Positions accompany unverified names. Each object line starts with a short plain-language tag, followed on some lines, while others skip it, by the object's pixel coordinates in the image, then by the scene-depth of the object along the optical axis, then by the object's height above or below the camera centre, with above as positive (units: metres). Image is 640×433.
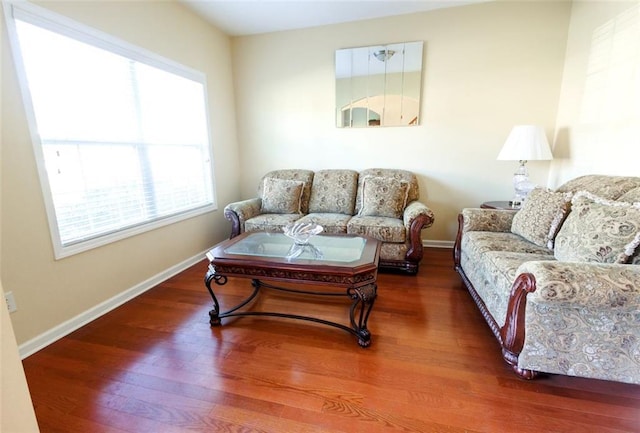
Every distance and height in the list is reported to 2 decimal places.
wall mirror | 3.22 +0.76
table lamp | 2.65 +0.04
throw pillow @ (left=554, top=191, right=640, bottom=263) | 1.47 -0.45
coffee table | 1.72 -0.66
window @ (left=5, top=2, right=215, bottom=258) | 1.81 +0.23
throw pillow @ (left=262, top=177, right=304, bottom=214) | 3.33 -0.48
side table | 2.75 -0.53
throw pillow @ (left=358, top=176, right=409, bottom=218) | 3.05 -0.47
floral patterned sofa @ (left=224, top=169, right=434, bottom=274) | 2.74 -0.58
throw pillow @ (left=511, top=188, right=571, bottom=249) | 2.00 -0.47
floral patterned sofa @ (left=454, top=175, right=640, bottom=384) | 1.27 -0.67
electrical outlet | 1.67 -0.81
